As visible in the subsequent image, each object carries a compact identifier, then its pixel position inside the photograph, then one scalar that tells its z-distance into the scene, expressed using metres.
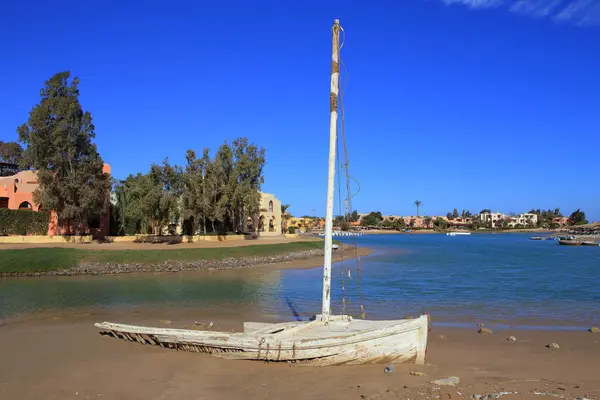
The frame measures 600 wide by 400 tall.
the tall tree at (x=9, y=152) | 85.69
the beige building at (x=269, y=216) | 77.38
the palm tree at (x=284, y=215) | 99.00
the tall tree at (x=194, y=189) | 50.09
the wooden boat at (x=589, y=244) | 91.88
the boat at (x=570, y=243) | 91.25
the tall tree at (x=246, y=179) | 55.16
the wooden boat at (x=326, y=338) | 9.77
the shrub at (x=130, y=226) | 56.23
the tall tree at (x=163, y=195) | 46.31
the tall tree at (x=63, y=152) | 43.22
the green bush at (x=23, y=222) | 44.31
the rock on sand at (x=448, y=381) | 8.92
